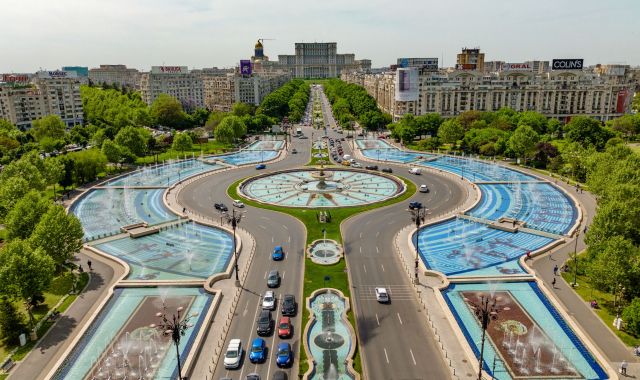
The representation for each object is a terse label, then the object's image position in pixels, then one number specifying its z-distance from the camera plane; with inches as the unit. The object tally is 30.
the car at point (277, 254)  2194.9
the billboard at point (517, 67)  6771.7
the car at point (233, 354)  1414.9
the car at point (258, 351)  1439.5
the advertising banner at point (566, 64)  6481.3
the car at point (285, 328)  1565.0
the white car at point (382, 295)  1802.4
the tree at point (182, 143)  4872.0
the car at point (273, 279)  1926.7
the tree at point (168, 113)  6560.0
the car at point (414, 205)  2913.1
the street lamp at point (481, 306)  1687.7
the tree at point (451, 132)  5039.4
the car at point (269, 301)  1745.0
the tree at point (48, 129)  5418.3
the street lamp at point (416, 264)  1962.5
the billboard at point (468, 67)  7159.0
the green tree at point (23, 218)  2097.7
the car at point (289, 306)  1699.1
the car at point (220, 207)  2947.8
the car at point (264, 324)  1584.6
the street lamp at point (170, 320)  1649.1
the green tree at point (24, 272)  1622.8
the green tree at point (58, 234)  1924.2
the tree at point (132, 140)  4485.7
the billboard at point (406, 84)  6146.7
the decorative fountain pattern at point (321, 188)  3159.5
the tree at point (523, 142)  4212.6
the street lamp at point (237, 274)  1935.8
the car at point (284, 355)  1411.2
